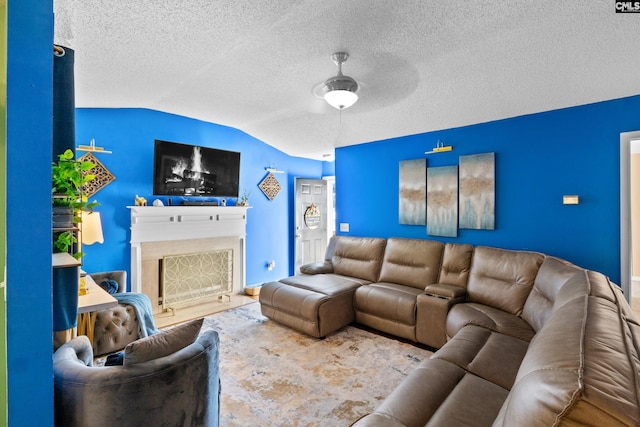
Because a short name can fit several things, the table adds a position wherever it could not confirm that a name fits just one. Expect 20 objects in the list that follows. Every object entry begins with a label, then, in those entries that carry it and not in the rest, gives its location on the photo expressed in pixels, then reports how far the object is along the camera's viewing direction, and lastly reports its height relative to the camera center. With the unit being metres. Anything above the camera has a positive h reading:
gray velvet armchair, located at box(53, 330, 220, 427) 1.20 -0.76
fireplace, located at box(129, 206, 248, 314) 3.52 -0.54
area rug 1.93 -1.31
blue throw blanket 2.70 -0.92
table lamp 2.70 -0.14
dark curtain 1.49 +0.42
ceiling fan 2.24 +0.97
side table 2.01 -0.64
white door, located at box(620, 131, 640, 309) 2.52 -0.04
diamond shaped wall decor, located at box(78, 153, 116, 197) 3.16 +0.41
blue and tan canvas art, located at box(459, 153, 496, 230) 3.23 +0.23
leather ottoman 2.94 -0.96
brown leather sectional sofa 0.67 -0.73
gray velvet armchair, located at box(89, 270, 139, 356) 2.53 -1.02
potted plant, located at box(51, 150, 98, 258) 1.40 +0.09
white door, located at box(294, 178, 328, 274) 5.32 -0.16
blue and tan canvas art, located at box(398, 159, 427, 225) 3.74 +0.25
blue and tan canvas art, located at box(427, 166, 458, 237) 3.49 +0.13
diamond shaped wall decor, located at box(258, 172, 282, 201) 4.83 +0.44
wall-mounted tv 3.60 +0.56
